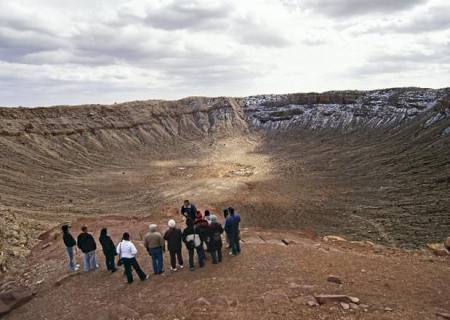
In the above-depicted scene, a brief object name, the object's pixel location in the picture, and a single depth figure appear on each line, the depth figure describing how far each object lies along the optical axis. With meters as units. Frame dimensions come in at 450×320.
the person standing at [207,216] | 10.15
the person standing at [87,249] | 9.85
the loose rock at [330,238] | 13.81
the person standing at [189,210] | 12.64
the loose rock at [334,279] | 8.46
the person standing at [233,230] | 9.98
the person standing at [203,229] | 9.31
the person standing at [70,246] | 10.14
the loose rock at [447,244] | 12.31
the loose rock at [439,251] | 11.61
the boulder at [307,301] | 7.43
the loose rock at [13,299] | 9.23
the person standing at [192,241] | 9.19
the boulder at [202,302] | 7.74
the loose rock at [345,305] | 7.29
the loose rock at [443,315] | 7.13
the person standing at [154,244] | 9.04
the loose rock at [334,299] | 7.52
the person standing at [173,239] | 9.22
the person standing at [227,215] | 10.08
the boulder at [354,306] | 7.30
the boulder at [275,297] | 7.62
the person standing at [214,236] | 9.34
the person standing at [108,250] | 9.48
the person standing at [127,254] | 8.95
